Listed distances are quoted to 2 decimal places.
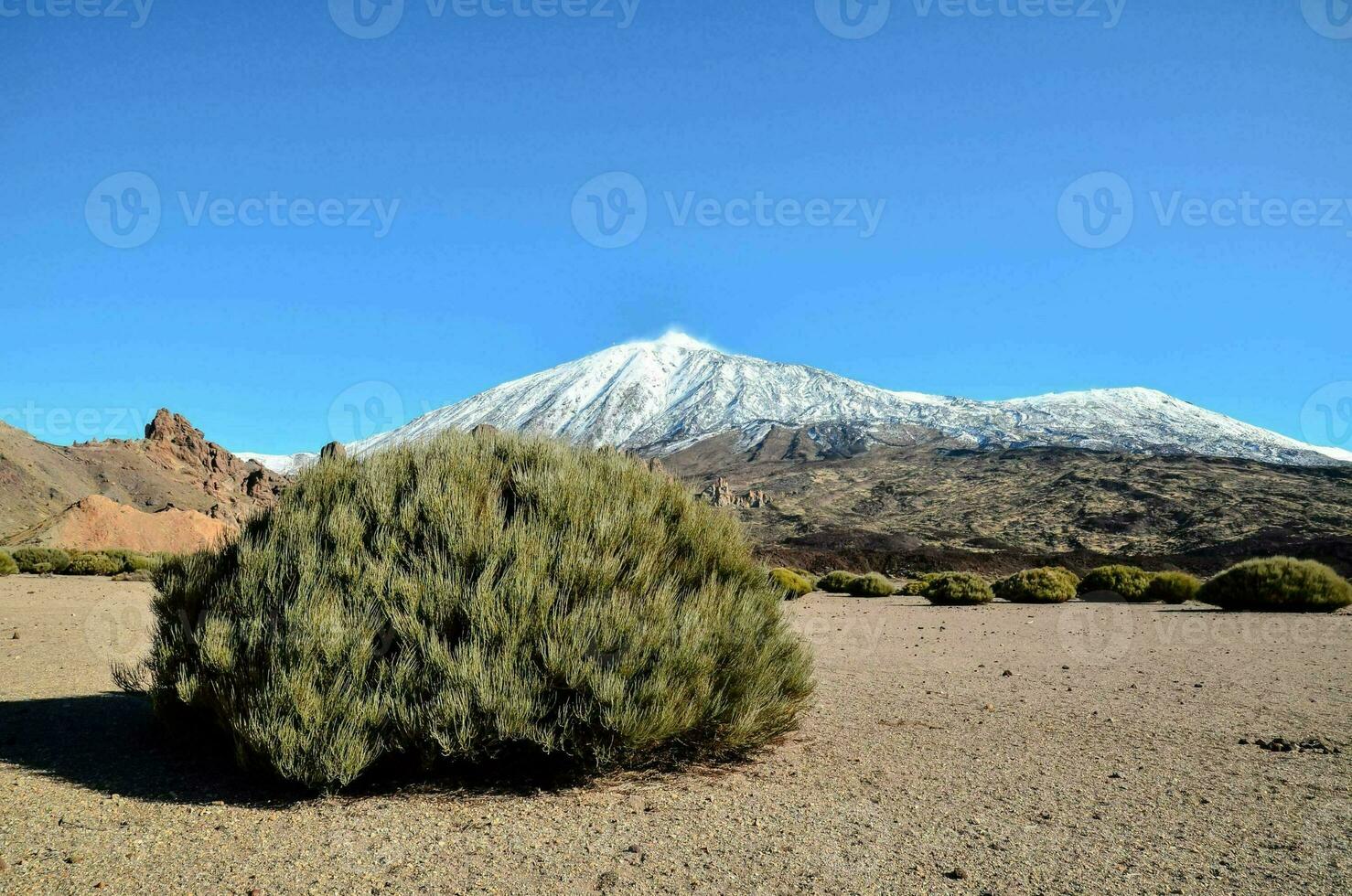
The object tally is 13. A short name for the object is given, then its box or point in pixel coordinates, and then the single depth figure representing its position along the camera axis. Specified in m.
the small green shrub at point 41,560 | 22.36
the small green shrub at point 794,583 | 21.95
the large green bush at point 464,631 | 4.59
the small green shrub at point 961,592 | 20.50
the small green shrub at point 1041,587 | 20.72
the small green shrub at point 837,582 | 25.83
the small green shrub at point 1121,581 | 20.78
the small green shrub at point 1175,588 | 19.84
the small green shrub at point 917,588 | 24.43
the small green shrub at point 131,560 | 22.77
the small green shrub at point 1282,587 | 15.80
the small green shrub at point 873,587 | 23.77
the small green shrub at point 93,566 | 22.31
